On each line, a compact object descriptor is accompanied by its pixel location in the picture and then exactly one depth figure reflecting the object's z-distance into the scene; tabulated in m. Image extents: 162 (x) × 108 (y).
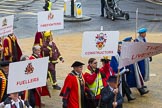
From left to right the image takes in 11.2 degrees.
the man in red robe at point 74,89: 16.33
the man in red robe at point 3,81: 15.25
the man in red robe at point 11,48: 22.12
